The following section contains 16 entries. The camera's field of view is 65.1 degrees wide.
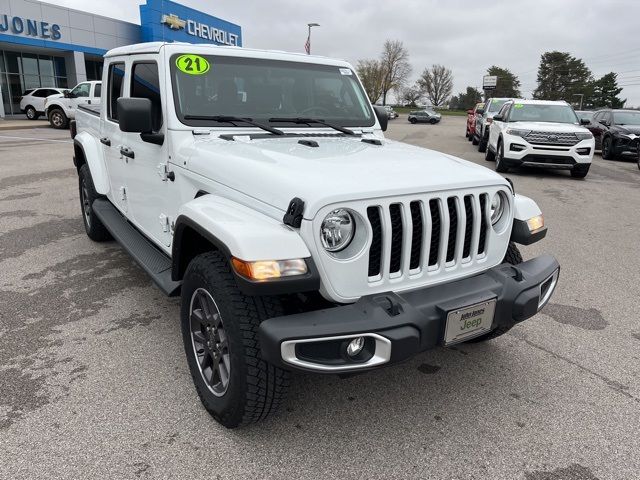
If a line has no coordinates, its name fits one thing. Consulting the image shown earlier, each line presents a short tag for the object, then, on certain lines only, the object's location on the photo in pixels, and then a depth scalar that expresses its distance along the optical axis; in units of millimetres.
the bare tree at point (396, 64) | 82062
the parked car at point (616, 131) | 15117
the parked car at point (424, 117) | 47906
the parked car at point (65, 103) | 18758
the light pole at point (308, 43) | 27375
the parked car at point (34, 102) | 23781
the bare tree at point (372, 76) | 66000
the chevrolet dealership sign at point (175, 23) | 30469
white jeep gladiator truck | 2133
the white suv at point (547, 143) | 10930
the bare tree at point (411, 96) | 97050
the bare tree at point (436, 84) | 98000
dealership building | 25359
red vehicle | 20134
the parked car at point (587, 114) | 19219
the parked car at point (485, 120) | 15938
